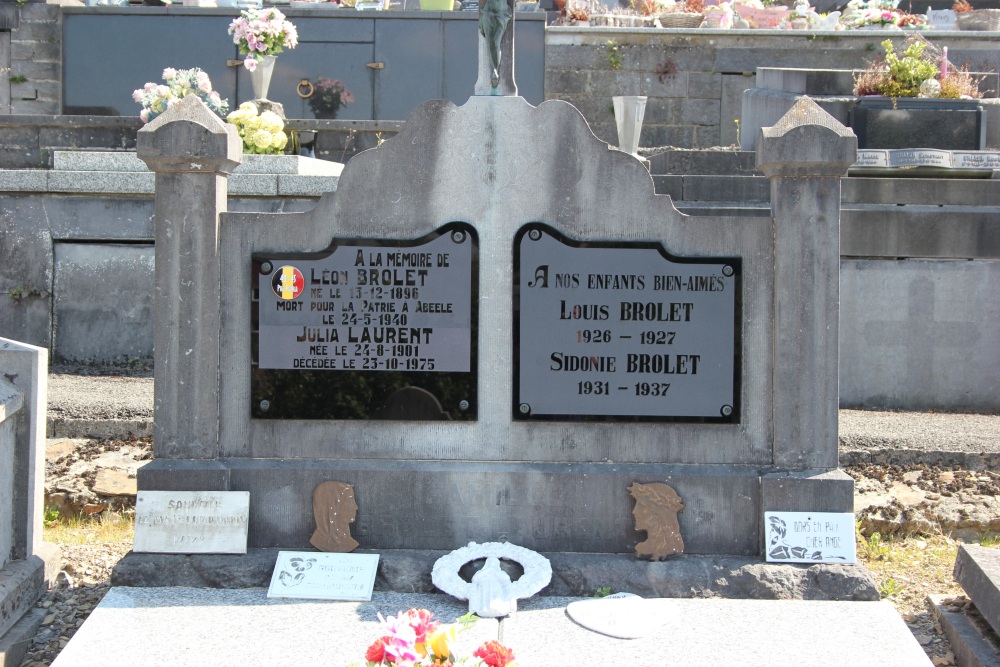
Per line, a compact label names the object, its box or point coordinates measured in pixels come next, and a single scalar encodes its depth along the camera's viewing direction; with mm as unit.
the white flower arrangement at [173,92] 9992
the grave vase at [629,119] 11234
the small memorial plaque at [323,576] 4738
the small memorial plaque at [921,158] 9578
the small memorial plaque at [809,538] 4923
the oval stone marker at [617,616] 4453
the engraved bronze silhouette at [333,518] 5039
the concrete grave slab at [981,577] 4520
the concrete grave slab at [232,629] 4148
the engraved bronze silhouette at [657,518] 4992
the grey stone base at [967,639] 4457
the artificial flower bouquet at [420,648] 3121
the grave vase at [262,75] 11434
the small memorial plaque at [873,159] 9625
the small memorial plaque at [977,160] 9570
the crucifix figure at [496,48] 5336
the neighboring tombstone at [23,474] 4855
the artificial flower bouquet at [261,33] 11258
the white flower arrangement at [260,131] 9672
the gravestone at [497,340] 5078
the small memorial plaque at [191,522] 4965
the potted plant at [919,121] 10531
